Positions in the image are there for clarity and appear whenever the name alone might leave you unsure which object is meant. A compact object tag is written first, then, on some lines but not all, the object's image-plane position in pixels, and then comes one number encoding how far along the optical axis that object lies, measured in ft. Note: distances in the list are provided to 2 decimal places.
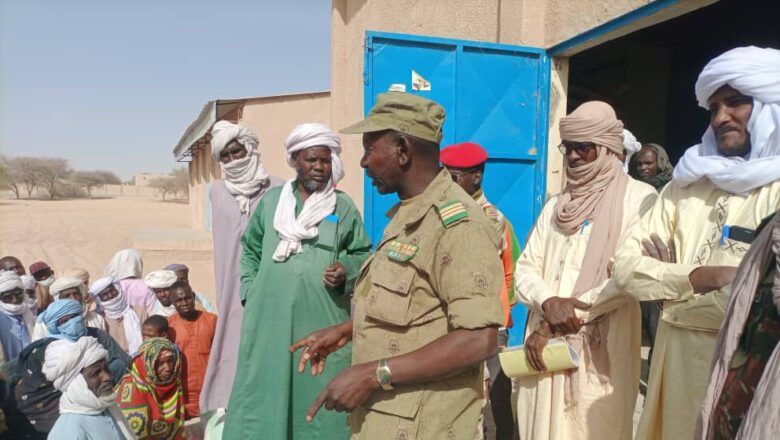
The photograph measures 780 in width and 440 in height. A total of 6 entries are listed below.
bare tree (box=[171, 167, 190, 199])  213.25
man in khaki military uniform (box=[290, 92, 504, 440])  4.79
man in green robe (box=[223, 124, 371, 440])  9.46
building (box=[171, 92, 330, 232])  43.00
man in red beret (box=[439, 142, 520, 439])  11.08
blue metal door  14.44
